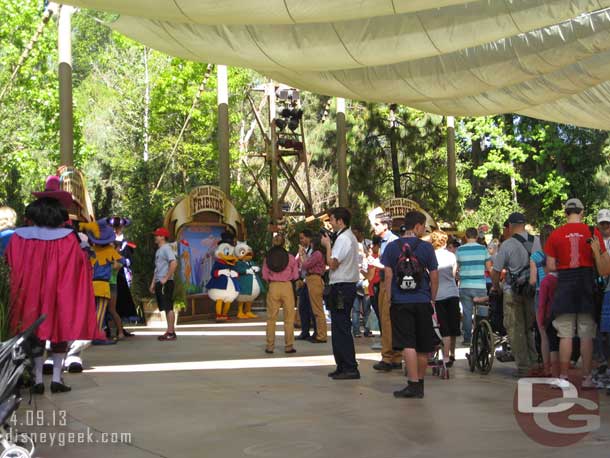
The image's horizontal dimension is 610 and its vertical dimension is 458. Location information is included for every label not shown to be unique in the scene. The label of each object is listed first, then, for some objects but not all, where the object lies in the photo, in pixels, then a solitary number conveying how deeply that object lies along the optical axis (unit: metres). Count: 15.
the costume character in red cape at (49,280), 9.40
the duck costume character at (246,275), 21.86
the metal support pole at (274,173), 32.28
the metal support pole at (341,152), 28.67
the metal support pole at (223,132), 25.34
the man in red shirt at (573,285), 9.76
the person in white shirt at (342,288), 11.03
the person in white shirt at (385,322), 12.00
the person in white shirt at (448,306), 11.77
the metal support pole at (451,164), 32.09
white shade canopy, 12.48
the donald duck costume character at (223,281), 21.28
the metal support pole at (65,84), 18.33
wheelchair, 11.48
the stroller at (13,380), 5.63
